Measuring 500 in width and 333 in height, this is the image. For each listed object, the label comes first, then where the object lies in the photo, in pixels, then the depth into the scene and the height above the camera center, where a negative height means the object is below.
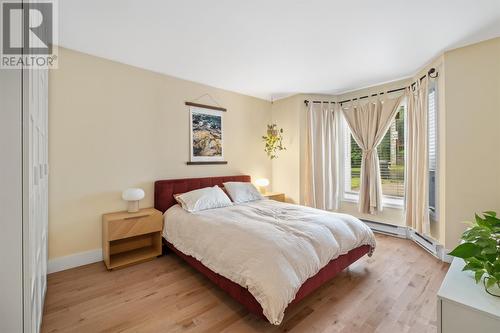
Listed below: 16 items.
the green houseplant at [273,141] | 4.46 +0.54
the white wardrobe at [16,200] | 0.93 -0.15
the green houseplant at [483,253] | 1.04 -0.44
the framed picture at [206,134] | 3.51 +0.56
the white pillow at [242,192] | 3.40 -0.41
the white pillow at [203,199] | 2.84 -0.45
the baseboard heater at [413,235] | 2.74 -1.08
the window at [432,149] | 2.91 +0.24
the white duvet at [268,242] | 1.53 -0.69
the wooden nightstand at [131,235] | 2.47 -0.87
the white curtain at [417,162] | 2.95 +0.06
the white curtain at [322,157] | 4.11 +0.18
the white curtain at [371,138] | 3.62 +0.51
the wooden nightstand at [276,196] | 4.03 -0.56
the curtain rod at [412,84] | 2.81 +1.26
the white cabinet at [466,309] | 0.98 -0.68
